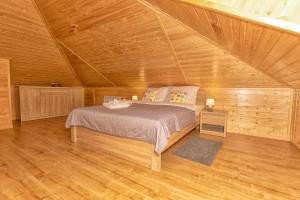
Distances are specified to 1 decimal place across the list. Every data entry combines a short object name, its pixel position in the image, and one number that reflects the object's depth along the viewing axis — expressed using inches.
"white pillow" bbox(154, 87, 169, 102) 158.6
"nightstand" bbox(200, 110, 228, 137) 133.0
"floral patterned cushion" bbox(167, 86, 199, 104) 145.9
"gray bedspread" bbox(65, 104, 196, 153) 78.7
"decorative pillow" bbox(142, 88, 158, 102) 159.9
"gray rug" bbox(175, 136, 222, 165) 90.0
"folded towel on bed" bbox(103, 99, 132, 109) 115.3
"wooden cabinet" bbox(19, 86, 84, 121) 179.9
